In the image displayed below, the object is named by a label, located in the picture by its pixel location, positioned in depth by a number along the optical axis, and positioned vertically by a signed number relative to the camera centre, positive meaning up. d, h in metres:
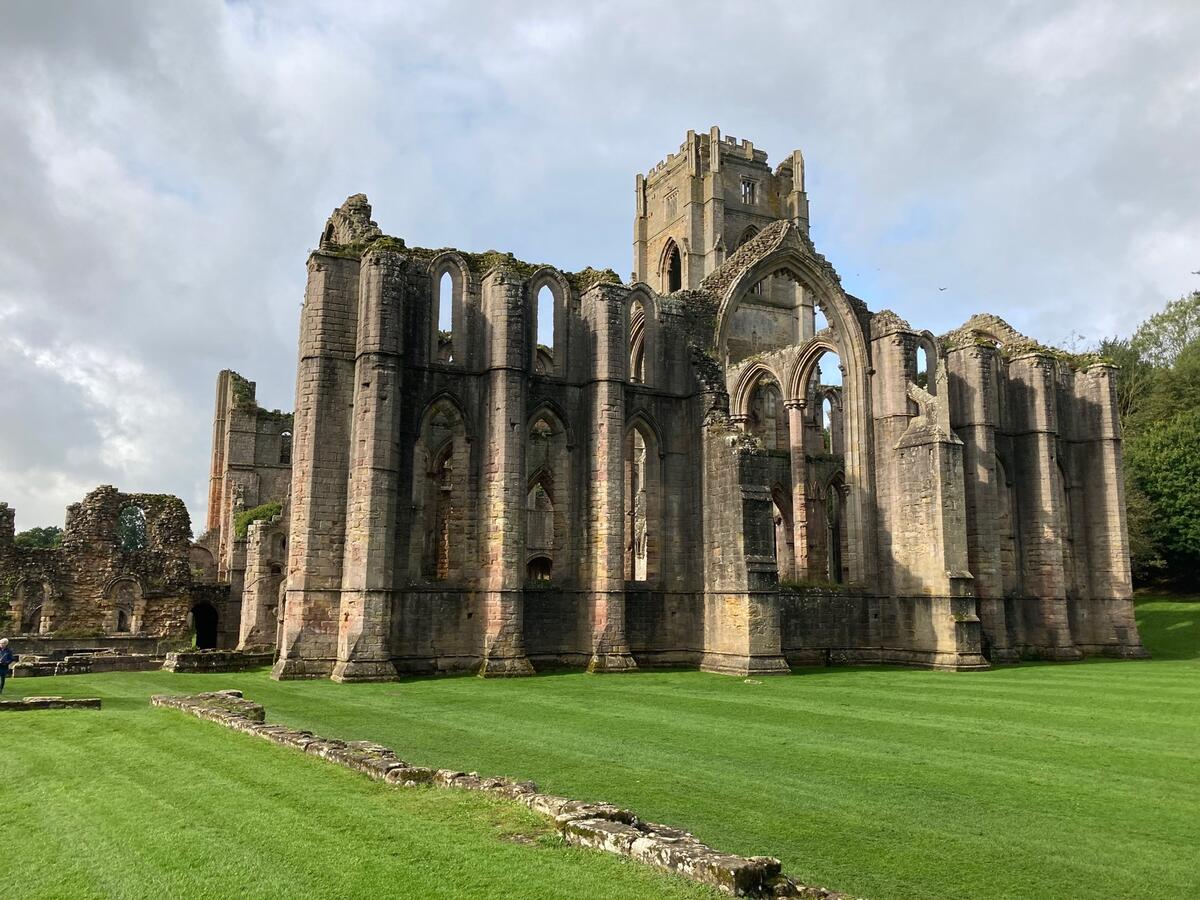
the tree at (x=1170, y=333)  46.16 +12.84
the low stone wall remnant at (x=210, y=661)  18.98 -1.58
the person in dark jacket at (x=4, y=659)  14.18 -1.12
